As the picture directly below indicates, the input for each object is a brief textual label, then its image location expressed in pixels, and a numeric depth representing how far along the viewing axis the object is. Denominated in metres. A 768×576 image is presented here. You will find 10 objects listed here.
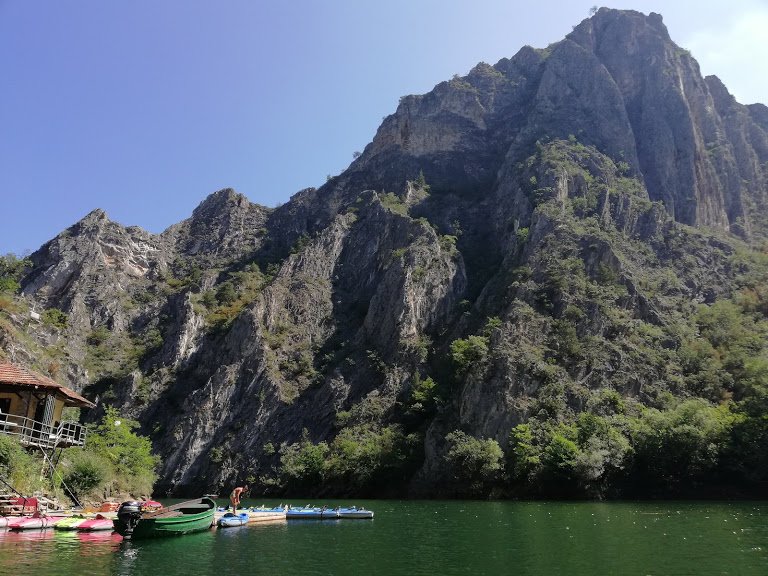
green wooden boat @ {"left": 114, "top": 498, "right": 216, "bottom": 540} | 26.91
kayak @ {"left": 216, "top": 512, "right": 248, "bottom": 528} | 34.07
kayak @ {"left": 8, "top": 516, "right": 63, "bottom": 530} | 26.30
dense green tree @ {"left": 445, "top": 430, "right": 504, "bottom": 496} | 62.31
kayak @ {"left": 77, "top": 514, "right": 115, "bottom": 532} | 28.00
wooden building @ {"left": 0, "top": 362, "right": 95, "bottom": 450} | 32.69
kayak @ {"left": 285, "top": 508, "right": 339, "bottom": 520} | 40.91
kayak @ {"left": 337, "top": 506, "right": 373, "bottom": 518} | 41.06
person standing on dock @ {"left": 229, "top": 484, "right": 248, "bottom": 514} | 39.38
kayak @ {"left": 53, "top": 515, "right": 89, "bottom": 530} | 27.52
